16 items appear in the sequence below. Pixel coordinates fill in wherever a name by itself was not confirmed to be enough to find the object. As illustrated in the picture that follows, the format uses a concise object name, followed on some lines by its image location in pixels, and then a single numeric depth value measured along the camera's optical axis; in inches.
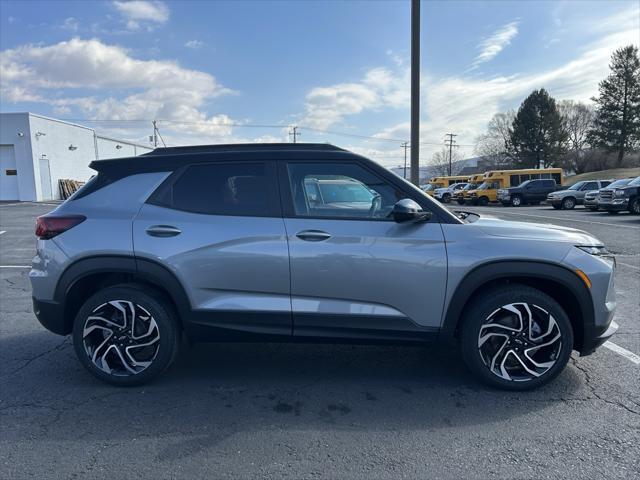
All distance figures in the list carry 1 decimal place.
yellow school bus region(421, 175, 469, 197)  1803.3
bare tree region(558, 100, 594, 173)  3115.2
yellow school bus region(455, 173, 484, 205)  1350.9
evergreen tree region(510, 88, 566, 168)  2395.4
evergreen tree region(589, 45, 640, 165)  2196.1
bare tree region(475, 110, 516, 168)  3143.5
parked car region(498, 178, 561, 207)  1195.9
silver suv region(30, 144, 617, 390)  125.6
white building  1043.9
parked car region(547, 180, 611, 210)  1011.3
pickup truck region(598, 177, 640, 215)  725.3
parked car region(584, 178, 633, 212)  831.7
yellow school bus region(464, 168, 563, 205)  1280.8
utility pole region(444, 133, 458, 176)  3720.5
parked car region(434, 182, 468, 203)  1477.6
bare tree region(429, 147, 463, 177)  3885.3
